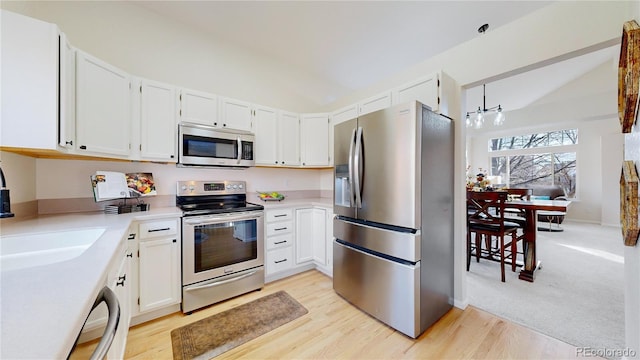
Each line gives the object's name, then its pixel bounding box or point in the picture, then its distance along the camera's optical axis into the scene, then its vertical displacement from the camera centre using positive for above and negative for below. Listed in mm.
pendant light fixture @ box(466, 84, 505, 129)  4273 +1257
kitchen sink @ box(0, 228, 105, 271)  1099 -375
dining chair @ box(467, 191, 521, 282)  2628 -522
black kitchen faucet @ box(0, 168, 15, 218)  1192 -129
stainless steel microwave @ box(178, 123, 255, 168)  2314 +366
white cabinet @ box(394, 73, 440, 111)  2047 +854
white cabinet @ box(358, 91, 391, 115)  2461 +884
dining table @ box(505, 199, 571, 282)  2580 -655
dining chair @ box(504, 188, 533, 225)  4268 -277
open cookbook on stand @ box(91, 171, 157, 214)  1933 -78
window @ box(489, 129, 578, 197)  6230 +634
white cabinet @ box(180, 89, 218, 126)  2356 +782
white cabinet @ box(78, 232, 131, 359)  644 -571
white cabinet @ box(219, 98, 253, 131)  2607 +785
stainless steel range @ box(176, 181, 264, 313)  2068 -662
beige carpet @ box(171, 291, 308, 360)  1648 -1231
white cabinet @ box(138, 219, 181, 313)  1866 -732
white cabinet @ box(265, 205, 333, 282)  2631 -749
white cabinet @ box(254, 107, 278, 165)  2887 +574
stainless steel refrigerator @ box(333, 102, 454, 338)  1745 -309
